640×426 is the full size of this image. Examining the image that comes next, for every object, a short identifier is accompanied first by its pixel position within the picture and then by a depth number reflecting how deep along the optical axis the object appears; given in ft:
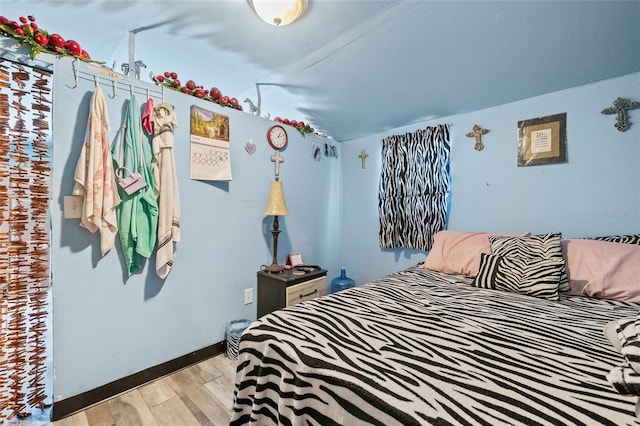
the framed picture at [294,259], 8.57
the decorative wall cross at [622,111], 5.78
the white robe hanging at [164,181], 5.79
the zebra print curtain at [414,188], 8.34
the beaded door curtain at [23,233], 4.43
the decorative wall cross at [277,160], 8.27
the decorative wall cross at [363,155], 10.31
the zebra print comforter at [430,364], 2.17
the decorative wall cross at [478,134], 7.73
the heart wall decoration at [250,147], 7.59
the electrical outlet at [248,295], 7.69
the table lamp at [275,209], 7.57
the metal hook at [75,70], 4.88
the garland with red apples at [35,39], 4.23
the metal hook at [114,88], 5.34
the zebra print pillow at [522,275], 4.93
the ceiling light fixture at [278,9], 4.37
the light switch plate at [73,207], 4.82
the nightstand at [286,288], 7.06
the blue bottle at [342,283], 10.23
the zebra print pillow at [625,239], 5.29
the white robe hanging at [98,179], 4.79
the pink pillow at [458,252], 6.35
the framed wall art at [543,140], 6.61
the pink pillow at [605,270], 4.72
